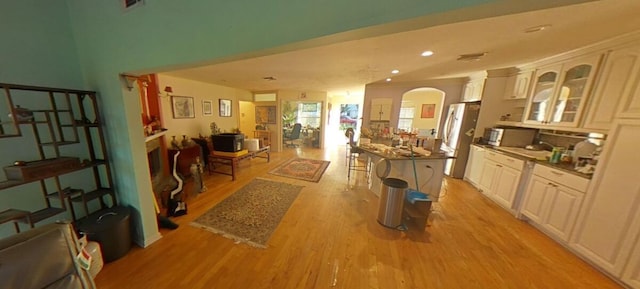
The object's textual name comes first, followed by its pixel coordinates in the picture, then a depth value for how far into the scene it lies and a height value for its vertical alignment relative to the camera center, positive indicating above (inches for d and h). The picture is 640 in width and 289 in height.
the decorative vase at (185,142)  156.9 -28.0
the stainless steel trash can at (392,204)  96.2 -43.3
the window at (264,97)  256.4 +23.7
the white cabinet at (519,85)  123.2 +30.7
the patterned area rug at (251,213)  89.9 -57.5
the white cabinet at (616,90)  69.6 +18.1
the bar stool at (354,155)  161.3 -41.3
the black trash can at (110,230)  67.1 -46.6
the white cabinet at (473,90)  149.5 +31.0
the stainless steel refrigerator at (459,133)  153.0 -6.6
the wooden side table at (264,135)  254.8 -30.5
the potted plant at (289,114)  285.4 +1.1
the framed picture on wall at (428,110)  297.0 +21.4
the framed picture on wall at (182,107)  162.1 +2.1
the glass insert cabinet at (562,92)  89.8 +21.7
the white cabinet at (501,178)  109.8 -32.8
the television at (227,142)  152.9 -25.6
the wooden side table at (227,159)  152.0 -40.7
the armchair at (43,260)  30.8 -28.9
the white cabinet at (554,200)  80.7 -33.2
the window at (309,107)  292.7 +15.3
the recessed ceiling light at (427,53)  92.6 +36.1
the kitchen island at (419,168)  115.5 -29.3
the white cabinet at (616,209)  64.0 -28.0
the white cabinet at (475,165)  140.6 -31.2
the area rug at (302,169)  165.5 -52.8
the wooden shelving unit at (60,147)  56.6 -17.2
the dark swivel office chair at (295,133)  286.1 -27.4
